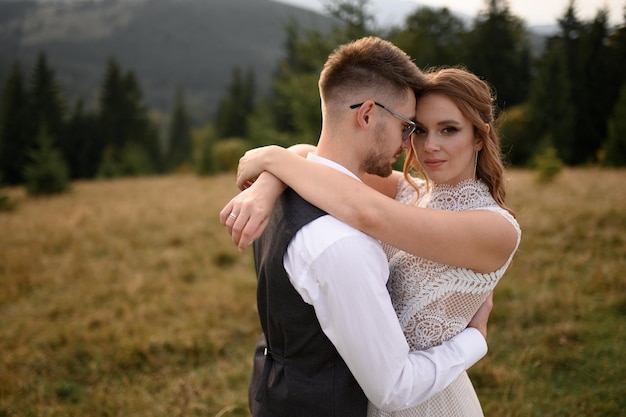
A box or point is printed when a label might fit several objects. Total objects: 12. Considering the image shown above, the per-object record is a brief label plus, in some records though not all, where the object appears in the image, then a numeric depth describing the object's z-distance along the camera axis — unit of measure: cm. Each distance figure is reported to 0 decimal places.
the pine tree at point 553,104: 904
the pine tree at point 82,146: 3559
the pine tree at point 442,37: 1530
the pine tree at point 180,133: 4575
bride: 152
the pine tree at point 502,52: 1616
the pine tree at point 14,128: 3094
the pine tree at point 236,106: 4066
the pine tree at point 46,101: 3400
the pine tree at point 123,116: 3703
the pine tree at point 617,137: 763
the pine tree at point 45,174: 1588
